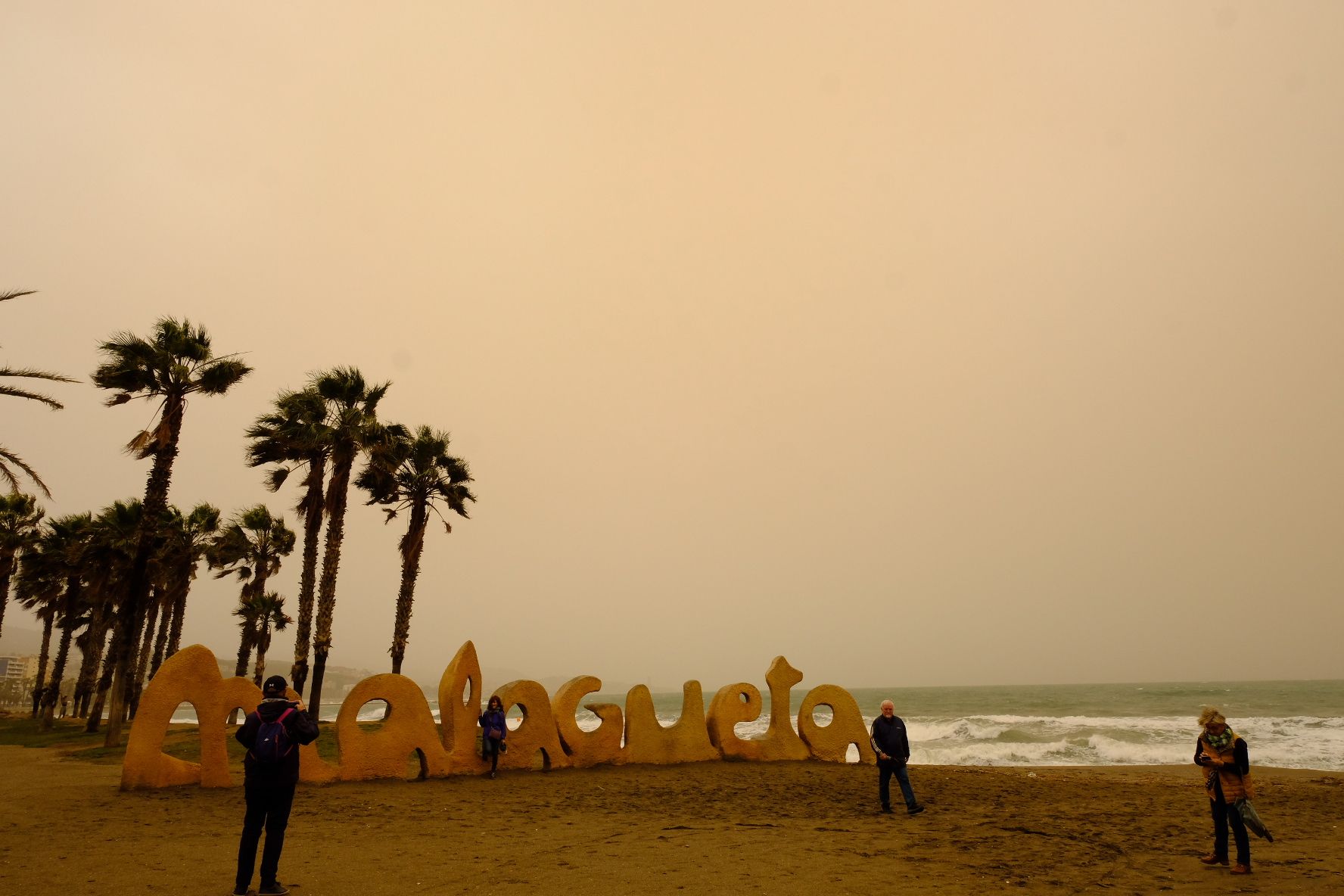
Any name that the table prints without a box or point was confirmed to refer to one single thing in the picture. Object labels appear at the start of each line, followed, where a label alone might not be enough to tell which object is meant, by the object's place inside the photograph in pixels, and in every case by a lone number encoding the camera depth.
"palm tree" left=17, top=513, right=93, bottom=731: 28.97
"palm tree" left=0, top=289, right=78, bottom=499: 13.66
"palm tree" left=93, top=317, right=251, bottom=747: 18.78
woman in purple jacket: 14.20
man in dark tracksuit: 10.90
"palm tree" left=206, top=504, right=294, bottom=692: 29.81
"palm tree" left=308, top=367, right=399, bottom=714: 20.69
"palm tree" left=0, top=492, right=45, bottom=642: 27.53
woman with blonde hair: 7.50
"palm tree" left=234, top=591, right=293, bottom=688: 33.09
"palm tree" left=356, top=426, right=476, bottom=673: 23.81
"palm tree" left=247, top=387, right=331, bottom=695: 20.78
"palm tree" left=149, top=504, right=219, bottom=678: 27.95
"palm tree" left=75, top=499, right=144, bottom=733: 26.39
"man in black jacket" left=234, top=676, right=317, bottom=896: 6.26
